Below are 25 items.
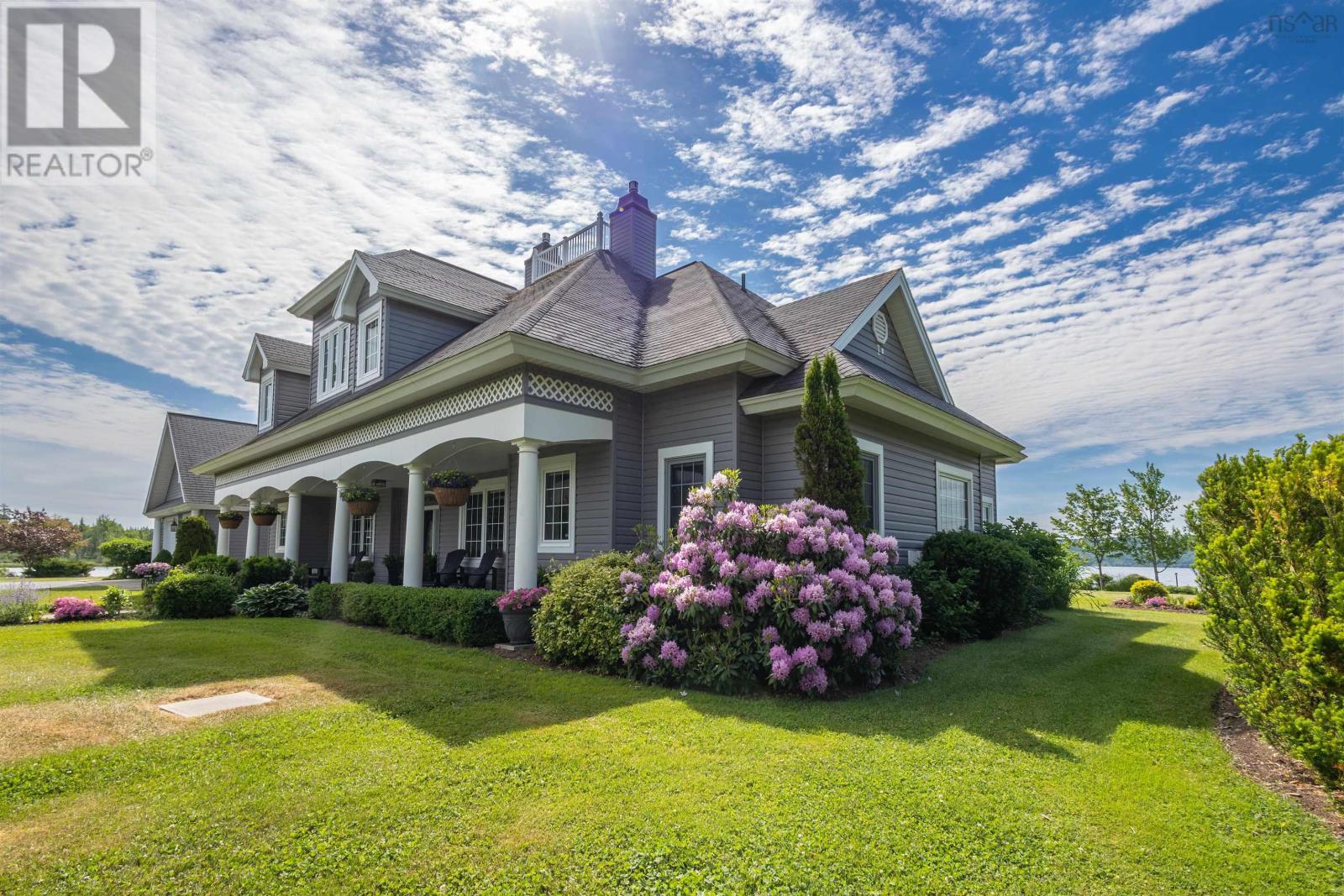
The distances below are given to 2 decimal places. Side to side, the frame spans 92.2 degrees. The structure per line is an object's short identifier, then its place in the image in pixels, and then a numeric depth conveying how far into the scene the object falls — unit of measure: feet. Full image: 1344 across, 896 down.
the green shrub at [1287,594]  11.98
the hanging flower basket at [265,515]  58.80
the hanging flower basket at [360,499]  44.88
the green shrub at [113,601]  40.93
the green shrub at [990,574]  31.96
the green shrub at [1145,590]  53.98
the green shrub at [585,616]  23.61
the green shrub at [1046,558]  42.83
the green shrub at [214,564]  51.47
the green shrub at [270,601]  41.65
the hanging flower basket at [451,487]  36.01
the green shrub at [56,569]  99.45
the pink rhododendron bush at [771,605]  20.47
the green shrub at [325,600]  40.06
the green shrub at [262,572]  46.78
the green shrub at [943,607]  30.32
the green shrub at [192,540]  73.87
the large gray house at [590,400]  30.53
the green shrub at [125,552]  98.99
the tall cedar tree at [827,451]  26.23
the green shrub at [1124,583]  72.02
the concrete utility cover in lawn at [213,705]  17.93
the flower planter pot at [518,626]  27.89
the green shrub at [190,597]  40.42
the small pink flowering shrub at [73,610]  39.91
